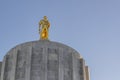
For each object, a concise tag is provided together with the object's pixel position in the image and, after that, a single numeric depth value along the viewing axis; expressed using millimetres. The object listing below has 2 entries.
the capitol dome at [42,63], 28734
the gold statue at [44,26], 34094
